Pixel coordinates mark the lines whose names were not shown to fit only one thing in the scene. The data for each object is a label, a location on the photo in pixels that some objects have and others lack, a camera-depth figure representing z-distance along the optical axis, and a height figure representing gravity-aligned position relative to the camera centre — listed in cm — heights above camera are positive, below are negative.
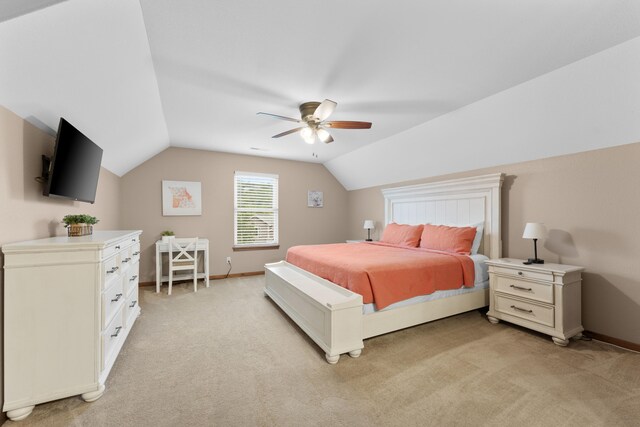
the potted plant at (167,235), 428 -35
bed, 221 -80
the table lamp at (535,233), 269 -20
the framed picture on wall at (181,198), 464 +29
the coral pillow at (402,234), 406 -33
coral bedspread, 244 -58
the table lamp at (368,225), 530 -22
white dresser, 153 -65
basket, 211 -12
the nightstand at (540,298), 243 -82
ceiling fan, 278 +97
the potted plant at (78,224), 211 -8
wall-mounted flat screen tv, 192 +40
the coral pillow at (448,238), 338 -33
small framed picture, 590 +33
